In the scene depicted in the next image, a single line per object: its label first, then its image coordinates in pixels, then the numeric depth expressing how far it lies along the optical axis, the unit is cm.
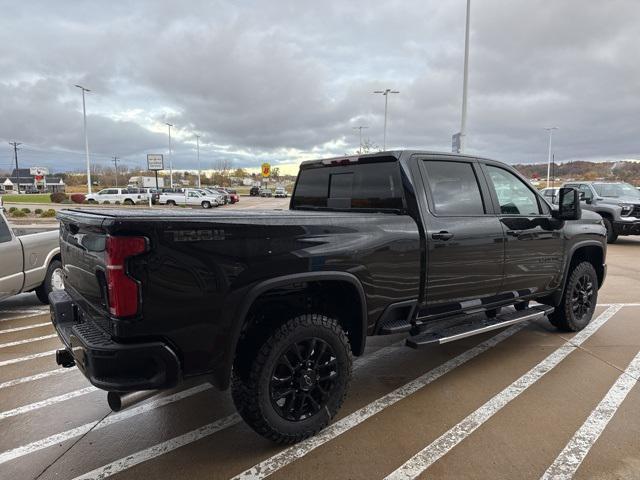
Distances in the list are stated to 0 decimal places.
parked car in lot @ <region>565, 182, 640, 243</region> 1317
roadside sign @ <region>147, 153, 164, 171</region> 3747
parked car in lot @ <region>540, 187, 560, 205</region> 1762
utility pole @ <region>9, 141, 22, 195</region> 8332
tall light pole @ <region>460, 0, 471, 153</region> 1603
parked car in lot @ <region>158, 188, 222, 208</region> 3969
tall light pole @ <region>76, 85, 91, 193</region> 3900
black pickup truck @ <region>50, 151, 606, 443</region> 245
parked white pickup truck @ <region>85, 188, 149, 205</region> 4081
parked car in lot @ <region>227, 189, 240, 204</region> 4783
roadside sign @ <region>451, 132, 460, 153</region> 1623
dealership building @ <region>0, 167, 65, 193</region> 9202
